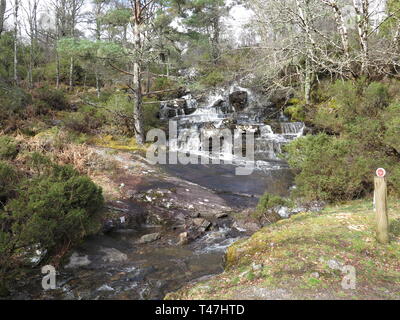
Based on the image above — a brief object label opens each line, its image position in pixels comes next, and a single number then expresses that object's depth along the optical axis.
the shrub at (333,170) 6.57
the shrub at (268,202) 7.07
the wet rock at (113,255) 5.25
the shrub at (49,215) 4.10
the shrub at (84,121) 13.76
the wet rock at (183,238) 5.94
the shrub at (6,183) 5.14
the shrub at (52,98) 15.77
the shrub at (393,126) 5.89
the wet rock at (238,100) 18.47
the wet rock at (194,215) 7.29
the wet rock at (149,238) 6.07
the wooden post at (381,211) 4.05
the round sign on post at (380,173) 4.03
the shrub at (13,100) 12.39
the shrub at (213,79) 20.38
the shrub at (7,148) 7.47
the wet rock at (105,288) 4.33
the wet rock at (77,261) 4.95
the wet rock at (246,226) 6.59
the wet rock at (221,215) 7.31
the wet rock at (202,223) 6.65
